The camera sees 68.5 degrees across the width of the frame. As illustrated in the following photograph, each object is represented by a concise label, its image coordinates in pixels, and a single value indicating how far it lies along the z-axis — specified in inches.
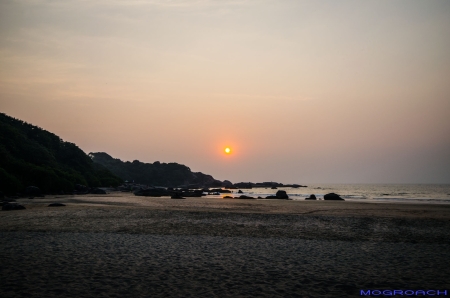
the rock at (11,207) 1083.3
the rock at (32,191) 2023.9
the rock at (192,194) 2802.2
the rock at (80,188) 2709.6
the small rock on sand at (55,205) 1280.8
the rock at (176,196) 2363.4
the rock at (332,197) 2554.1
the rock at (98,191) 2534.9
